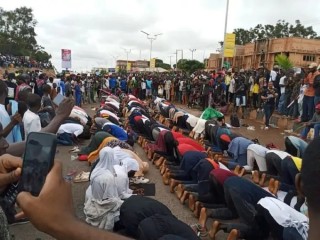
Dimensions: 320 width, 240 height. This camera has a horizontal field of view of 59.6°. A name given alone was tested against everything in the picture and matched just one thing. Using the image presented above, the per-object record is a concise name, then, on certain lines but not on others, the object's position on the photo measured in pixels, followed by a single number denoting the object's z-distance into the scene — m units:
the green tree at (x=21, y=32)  48.96
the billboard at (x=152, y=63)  32.39
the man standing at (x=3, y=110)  3.42
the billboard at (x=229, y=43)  14.17
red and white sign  17.85
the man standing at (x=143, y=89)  17.85
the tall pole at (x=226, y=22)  14.85
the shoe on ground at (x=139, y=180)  4.88
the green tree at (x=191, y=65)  36.64
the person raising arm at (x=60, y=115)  2.11
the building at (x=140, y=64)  67.00
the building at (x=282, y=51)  22.65
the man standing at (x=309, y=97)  8.16
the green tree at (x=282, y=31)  42.27
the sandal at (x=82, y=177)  4.83
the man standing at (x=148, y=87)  17.72
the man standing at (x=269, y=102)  9.07
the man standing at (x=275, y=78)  10.56
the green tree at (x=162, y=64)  67.65
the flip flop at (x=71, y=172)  5.15
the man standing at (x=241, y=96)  11.45
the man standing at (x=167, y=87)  17.28
